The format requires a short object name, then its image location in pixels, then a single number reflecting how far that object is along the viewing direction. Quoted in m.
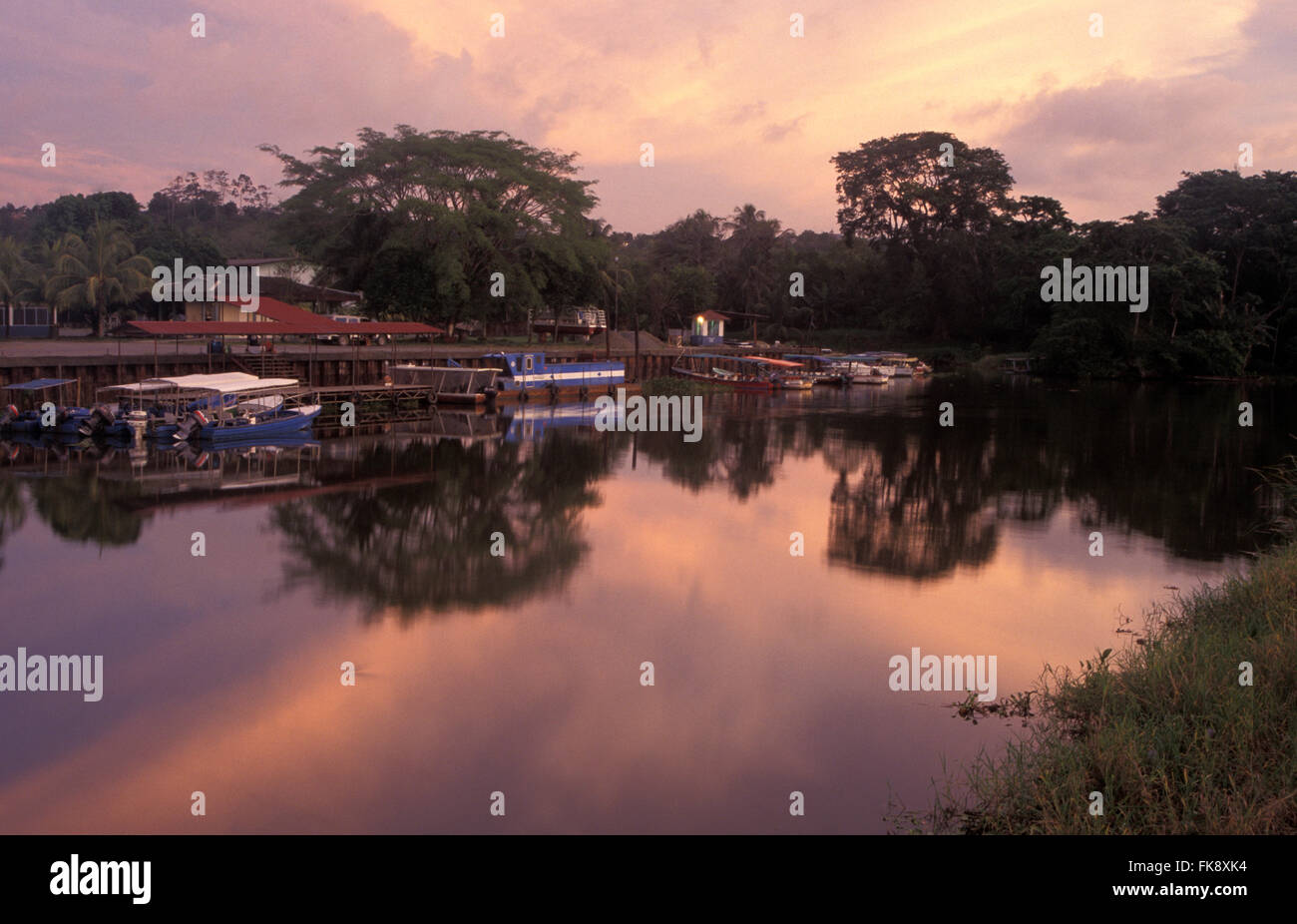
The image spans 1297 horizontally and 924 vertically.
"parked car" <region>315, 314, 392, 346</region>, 53.01
